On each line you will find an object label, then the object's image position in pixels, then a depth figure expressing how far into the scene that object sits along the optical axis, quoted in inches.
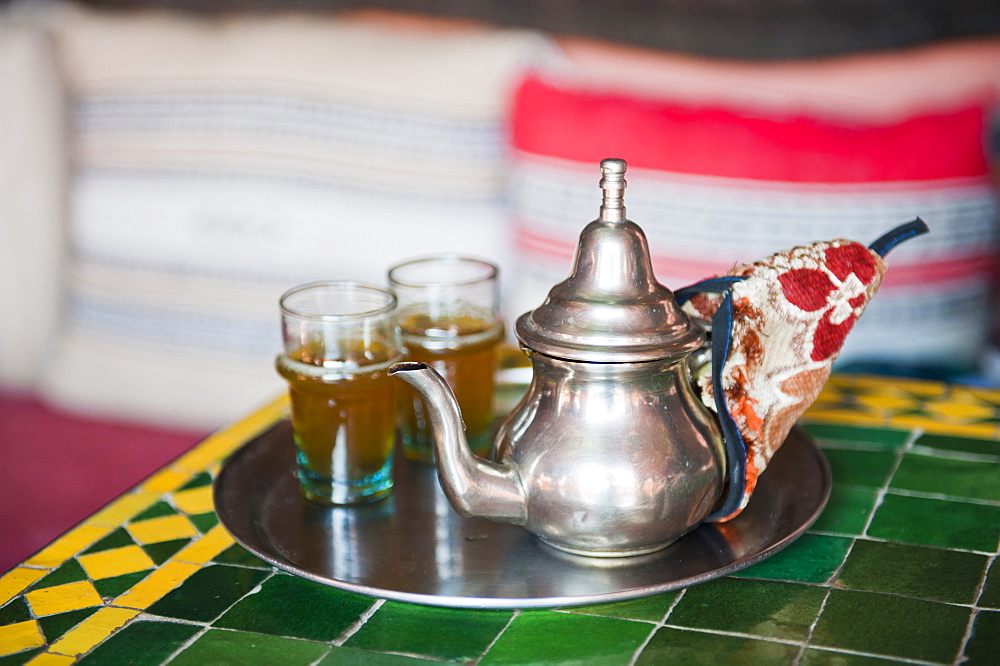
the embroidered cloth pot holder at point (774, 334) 26.5
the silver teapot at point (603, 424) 24.4
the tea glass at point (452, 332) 33.6
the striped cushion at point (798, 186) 52.4
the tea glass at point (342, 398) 29.4
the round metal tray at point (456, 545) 24.4
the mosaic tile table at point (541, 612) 22.9
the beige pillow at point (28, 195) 69.1
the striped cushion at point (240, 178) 62.7
